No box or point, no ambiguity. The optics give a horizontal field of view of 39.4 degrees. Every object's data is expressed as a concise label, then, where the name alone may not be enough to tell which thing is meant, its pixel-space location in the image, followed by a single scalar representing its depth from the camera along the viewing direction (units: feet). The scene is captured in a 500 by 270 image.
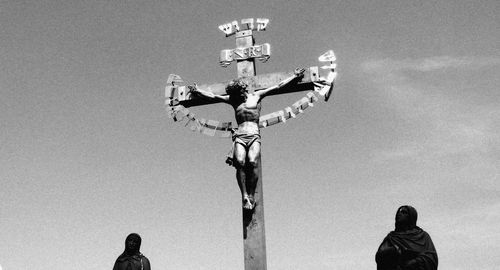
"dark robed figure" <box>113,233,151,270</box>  27.02
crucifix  28.35
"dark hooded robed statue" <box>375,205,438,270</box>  23.02
